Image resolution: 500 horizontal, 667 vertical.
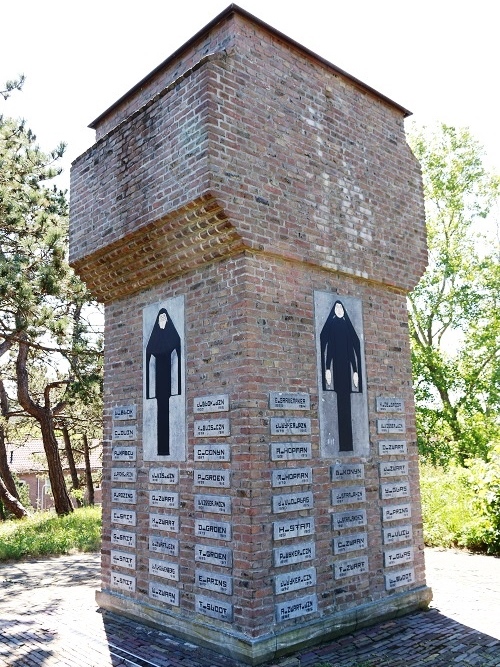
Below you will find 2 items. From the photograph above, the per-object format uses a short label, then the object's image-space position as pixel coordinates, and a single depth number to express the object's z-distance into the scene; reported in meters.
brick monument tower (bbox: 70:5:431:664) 5.91
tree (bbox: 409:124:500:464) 23.66
